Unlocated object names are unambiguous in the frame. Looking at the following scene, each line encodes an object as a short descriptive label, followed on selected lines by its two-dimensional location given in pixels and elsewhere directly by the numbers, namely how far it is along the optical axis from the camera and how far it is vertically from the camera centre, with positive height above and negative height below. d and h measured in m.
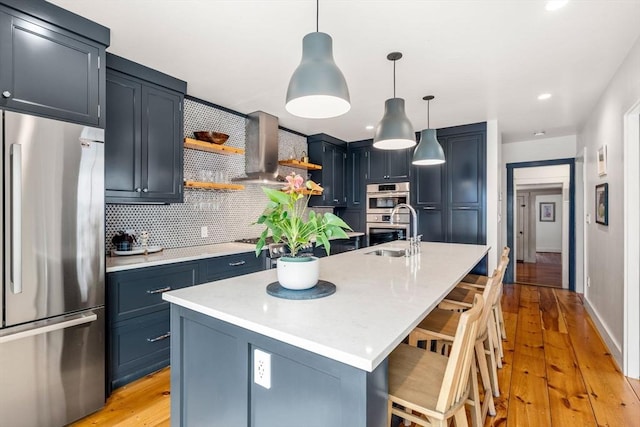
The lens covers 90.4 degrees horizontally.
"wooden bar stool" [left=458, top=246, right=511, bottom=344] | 2.62 -0.61
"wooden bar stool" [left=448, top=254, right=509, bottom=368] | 2.20 -0.63
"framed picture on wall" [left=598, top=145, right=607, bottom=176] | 3.07 +0.52
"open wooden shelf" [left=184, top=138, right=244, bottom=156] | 3.05 +0.69
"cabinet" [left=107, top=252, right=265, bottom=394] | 2.17 -0.75
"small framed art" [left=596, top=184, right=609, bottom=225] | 3.00 +0.09
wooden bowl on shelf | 3.22 +0.80
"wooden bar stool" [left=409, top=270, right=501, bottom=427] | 1.56 -0.68
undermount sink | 2.99 -0.37
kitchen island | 0.94 -0.46
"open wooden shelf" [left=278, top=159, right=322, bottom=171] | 4.29 +0.69
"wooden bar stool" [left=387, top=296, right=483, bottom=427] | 1.06 -0.65
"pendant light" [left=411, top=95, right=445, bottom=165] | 3.07 +0.62
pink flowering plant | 1.42 -0.04
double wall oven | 4.96 +0.01
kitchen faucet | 2.84 -0.27
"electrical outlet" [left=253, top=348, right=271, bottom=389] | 1.13 -0.56
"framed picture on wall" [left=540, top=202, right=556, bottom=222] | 9.65 +0.05
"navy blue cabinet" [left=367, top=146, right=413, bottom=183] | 4.93 +0.78
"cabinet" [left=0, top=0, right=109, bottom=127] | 1.69 +0.88
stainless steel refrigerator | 1.62 -0.32
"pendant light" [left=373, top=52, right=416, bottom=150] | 2.45 +0.69
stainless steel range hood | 3.75 +0.80
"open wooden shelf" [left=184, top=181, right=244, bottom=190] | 3.04 +0.29
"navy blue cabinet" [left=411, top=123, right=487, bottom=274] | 4.28 +0.33
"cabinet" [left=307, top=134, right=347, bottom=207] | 4.96 +0.76
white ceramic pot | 1.43 -0.26
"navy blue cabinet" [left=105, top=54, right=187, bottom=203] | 2.44 +0.67
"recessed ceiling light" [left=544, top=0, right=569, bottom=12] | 1.79 +1.19
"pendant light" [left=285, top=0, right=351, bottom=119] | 1.49 +0.66
